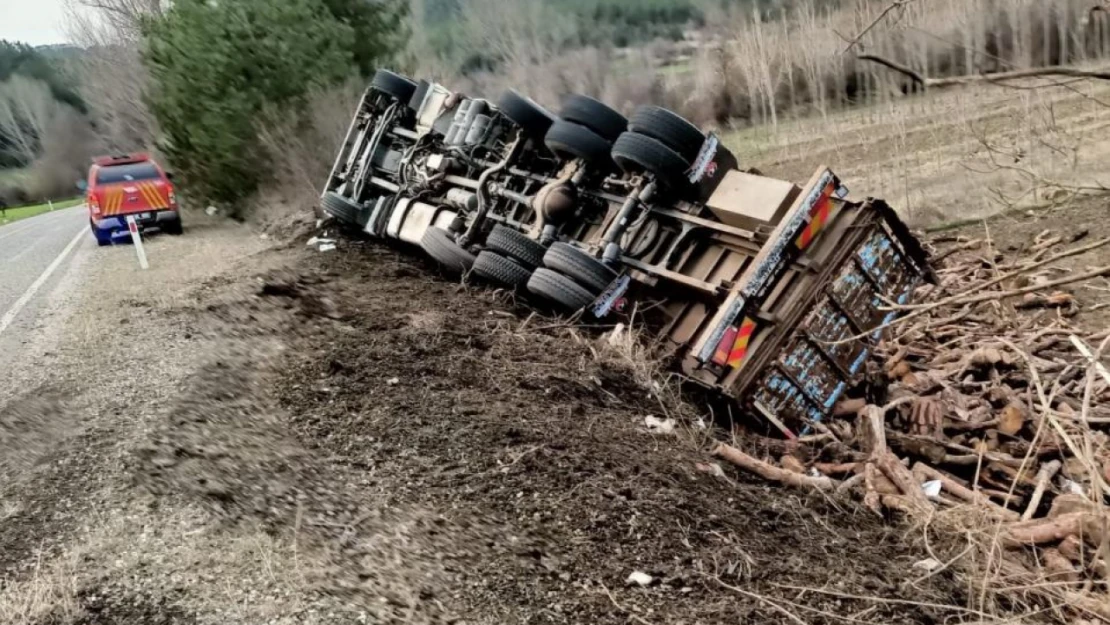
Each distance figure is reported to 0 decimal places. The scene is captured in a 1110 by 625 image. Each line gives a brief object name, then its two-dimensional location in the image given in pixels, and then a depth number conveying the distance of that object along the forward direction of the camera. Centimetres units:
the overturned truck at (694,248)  639
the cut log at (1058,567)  432
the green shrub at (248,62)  1576
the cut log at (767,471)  529
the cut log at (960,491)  499
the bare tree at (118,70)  3291
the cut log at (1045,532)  457
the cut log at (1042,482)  513
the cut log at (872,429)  596
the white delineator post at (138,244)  1180
